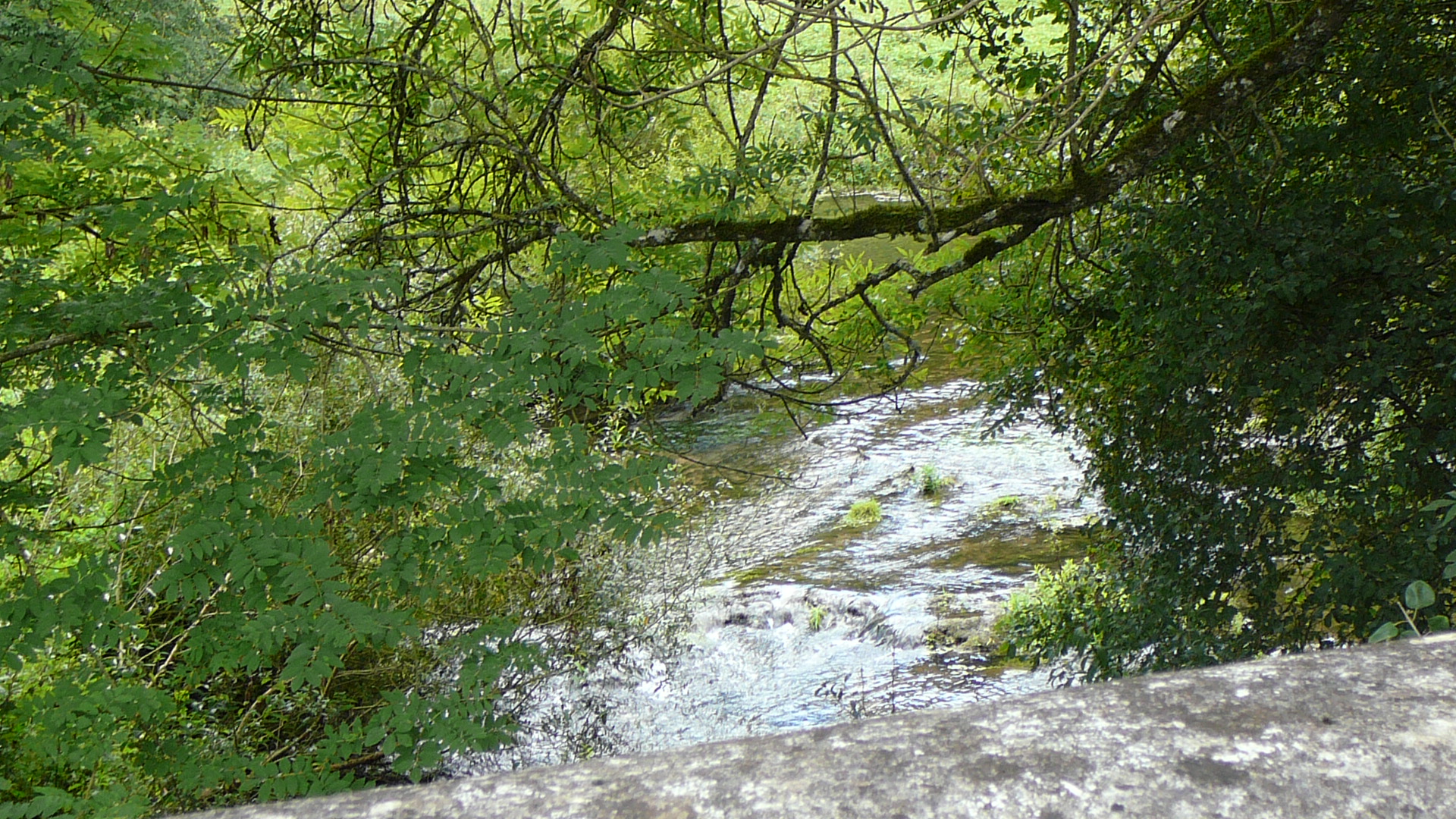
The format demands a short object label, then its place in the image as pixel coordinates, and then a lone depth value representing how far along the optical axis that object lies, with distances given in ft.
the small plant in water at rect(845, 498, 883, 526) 29.25
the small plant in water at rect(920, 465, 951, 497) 30.66
